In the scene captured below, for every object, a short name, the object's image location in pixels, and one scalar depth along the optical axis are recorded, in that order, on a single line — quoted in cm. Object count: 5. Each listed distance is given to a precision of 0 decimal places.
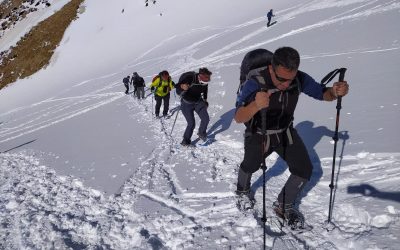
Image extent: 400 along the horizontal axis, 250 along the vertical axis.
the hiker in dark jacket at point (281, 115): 413
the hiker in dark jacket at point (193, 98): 895
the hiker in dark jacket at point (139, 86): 1849
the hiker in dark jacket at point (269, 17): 2653
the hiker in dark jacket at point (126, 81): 2036
